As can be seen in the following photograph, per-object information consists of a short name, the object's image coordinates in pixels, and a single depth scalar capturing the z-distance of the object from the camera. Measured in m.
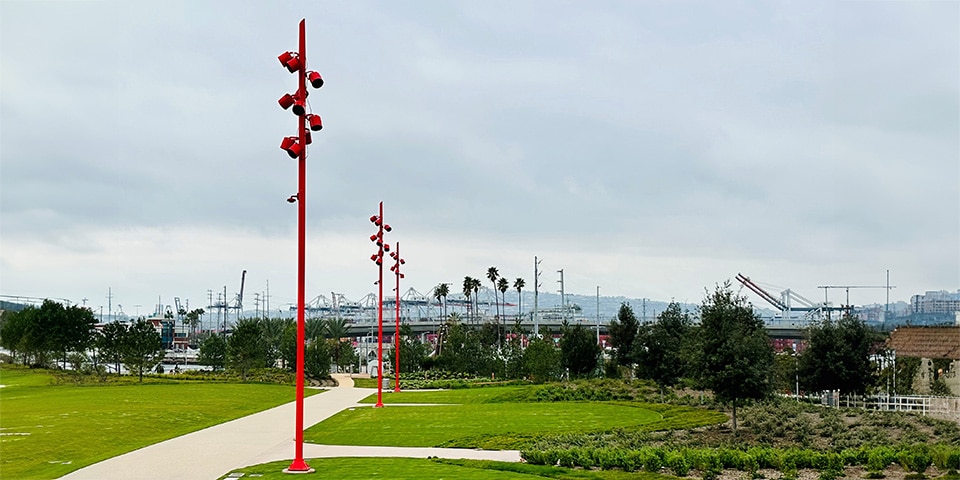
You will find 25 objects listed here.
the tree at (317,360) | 71.44
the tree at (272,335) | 83.00
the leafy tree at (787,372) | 50.75
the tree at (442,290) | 143.36
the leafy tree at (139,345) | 68.06
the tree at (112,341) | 70.23
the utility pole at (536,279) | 140.06
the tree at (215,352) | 87.50
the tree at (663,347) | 47.62
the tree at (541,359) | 64.88
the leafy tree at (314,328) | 108.18
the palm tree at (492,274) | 141.75
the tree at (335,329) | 117.14
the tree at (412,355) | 82.12
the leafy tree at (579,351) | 64.75
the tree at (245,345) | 70.19
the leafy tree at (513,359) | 71.06
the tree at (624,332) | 59.28
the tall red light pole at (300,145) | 20.73
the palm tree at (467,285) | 134.12
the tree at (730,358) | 31.62
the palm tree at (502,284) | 139.38
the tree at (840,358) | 41.91
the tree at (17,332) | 84.44
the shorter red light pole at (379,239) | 39.07
